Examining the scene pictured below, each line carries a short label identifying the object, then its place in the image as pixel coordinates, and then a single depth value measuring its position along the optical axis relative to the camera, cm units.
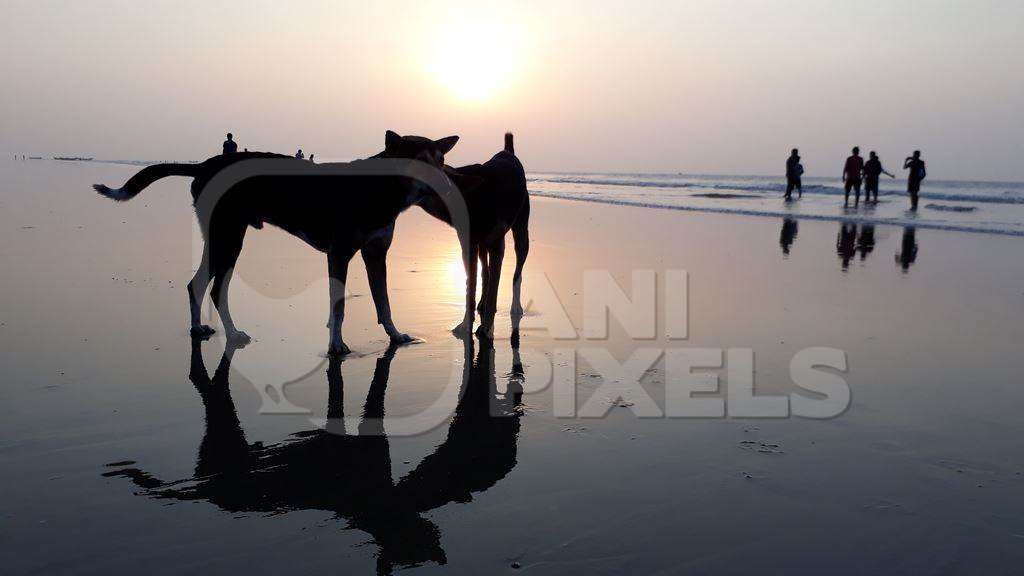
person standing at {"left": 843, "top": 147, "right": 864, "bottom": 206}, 2852
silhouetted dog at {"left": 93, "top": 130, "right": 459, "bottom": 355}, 610
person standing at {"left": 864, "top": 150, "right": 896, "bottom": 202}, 2939
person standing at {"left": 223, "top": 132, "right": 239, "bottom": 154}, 2200
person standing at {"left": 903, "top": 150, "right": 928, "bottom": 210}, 2852
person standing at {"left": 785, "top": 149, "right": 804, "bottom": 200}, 3281
